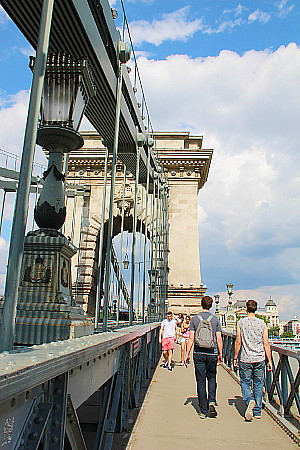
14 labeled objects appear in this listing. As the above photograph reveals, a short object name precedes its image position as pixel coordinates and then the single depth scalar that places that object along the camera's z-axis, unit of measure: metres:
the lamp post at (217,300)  30.38
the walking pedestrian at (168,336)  11.09
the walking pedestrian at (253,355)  6.02
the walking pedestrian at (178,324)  18.39
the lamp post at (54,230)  4.10
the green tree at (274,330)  130.41
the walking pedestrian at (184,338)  12.15
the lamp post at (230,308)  22.77
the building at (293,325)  156.38
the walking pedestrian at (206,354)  6.07
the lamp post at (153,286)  14.76
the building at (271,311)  157.00
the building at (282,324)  181.50
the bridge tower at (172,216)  22.05
